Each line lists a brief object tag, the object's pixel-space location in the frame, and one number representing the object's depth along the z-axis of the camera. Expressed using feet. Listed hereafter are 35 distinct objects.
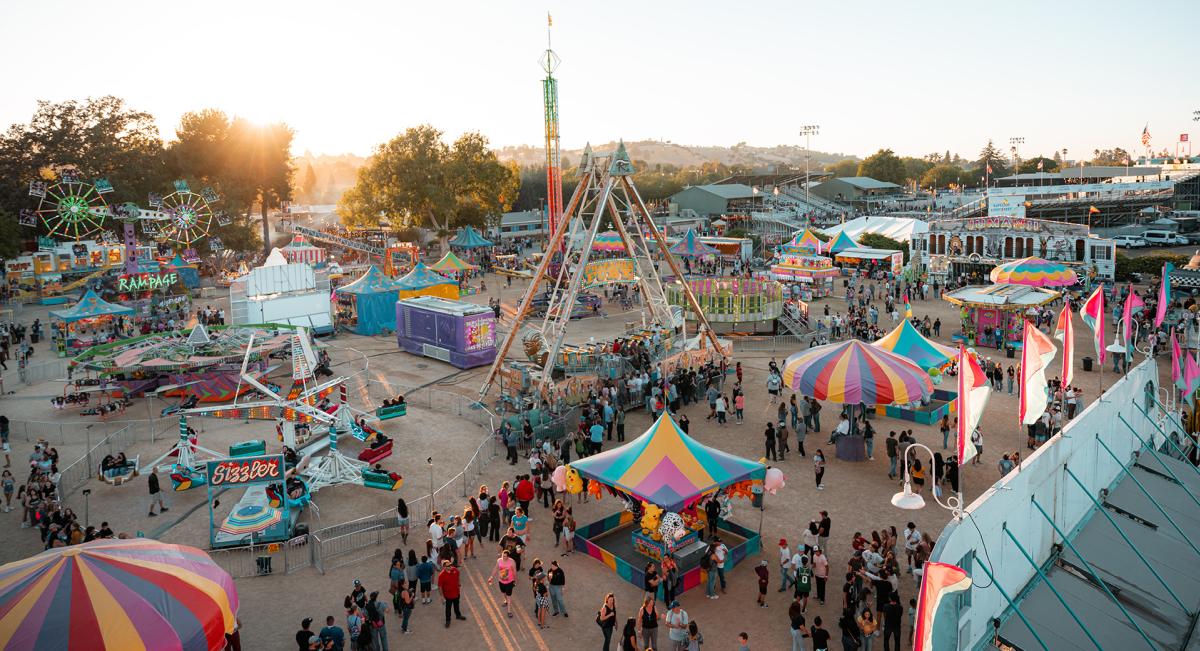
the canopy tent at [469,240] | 210.38
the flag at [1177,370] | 66.78
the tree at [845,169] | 506.48
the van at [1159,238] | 219.82
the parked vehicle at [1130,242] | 215.51
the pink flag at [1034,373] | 42.09
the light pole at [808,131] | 317.83
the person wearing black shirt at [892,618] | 38.63
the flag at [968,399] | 35.14
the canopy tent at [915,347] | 77.82
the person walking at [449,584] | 42.16
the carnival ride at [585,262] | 78.64
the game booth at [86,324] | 113.39
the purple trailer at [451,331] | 100.99
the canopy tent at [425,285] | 131.75
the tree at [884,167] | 424.46
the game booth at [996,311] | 104.94
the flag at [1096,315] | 66.27
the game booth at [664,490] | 46.24
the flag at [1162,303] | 72.88
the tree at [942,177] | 444.14
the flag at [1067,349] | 54.03
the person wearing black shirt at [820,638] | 36.32
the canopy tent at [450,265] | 161.89
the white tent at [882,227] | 198.39
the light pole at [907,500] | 35.27
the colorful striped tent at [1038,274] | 117.70
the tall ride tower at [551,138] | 206.70
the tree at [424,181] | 234.17
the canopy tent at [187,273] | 169.27
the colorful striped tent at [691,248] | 186.50
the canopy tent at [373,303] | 126.00
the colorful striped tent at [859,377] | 65.00
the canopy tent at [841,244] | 179.32
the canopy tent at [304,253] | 174.50
